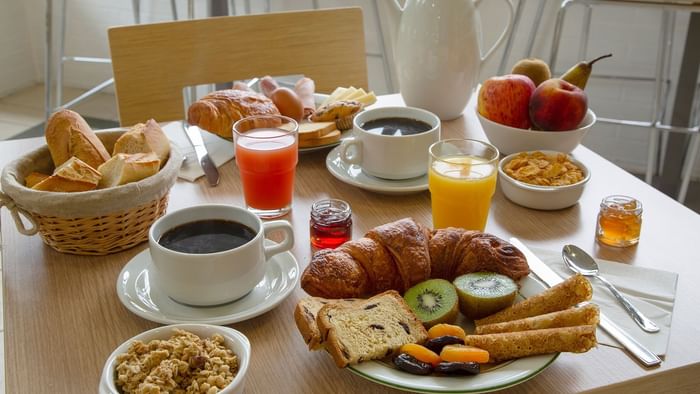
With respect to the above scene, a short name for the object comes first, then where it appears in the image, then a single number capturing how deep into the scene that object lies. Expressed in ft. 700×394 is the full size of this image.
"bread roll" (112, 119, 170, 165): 3.27
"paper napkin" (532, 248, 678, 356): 2.57
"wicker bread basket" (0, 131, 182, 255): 2.85
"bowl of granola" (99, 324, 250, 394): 2.09
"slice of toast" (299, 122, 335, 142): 4.05
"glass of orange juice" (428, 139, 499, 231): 3.21
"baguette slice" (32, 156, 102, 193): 2.96
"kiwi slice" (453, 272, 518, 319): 2.54
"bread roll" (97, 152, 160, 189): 3.03
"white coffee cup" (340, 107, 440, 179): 3.66
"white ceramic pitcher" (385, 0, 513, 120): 4.29
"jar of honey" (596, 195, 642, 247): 3.13
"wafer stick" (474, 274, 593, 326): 2.52
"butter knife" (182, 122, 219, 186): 3.85
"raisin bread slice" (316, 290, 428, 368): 2.29
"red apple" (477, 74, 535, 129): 4.04
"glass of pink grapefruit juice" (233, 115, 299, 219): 3.45
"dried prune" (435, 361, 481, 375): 2.22
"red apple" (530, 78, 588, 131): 3.87
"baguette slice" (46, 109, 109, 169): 3.25
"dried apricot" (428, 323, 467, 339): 2.39
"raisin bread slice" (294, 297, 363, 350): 2.36
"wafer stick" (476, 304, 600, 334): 2.39
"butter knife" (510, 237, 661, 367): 2.45
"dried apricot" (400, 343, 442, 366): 2.29
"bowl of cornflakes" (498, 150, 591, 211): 3.48
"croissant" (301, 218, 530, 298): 2.62
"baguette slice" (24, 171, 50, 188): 3.12
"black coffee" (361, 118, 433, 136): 3.78
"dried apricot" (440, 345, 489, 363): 2.27
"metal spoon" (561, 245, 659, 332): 2.63
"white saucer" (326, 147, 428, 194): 3.64
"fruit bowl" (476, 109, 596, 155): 3.93
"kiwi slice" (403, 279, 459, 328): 2.52
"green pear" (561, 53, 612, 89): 4.27
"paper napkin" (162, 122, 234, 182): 3.95
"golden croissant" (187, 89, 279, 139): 4.09
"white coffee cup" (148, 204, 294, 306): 2.56
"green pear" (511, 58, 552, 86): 4.32
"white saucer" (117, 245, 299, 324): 2.60
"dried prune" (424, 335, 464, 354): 2.35
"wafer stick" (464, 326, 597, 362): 2.28
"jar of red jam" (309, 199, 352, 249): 3.14
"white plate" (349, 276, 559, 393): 2.18
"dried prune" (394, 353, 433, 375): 2.24
